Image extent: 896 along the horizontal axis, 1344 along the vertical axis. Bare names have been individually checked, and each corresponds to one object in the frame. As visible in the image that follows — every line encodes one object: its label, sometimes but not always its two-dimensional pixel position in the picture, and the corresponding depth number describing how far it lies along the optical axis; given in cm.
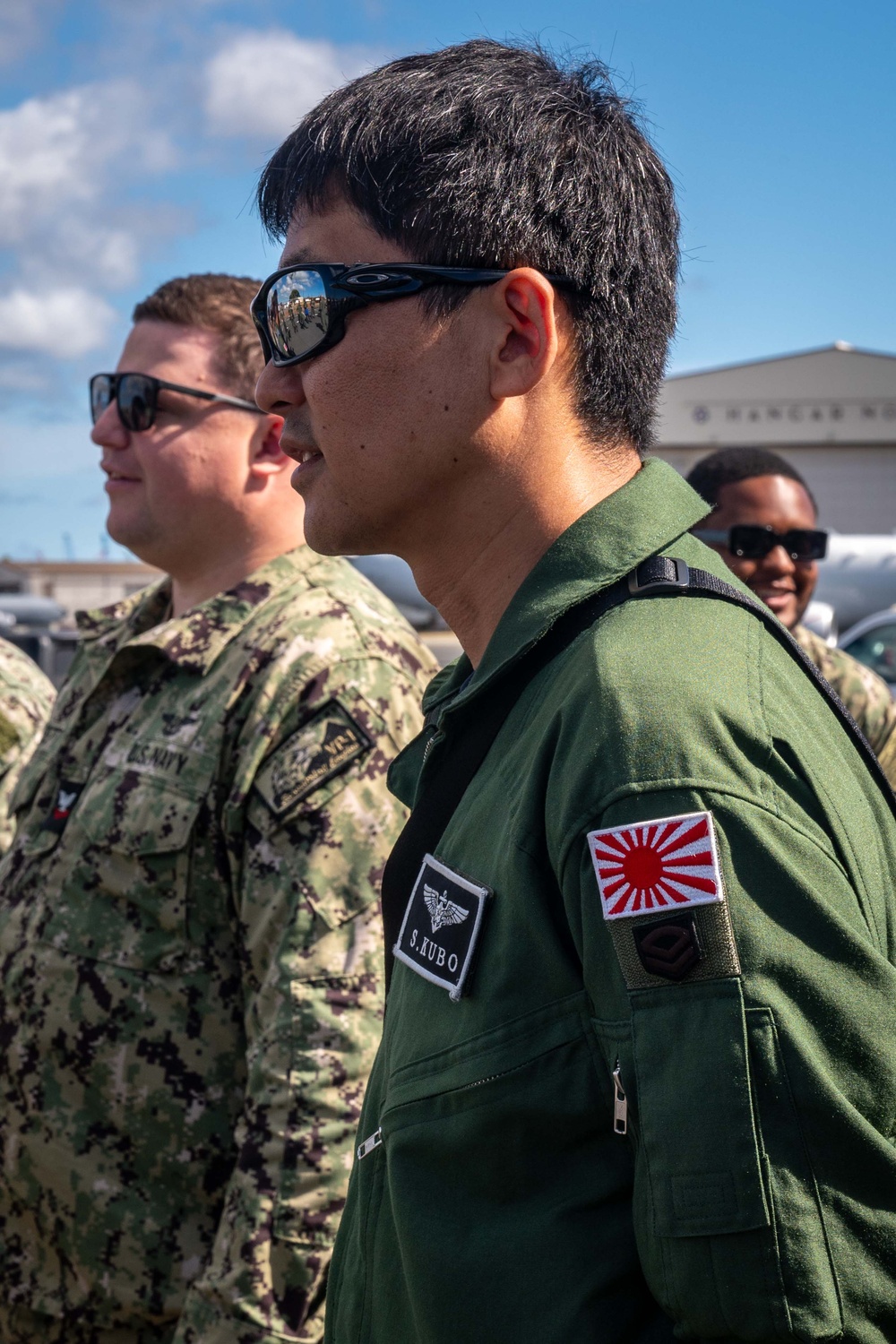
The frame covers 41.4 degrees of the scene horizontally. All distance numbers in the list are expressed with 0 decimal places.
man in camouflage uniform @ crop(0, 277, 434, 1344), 209
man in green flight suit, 99
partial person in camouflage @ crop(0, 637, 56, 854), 404
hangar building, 3778
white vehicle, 1480
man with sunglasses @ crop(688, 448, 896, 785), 418
